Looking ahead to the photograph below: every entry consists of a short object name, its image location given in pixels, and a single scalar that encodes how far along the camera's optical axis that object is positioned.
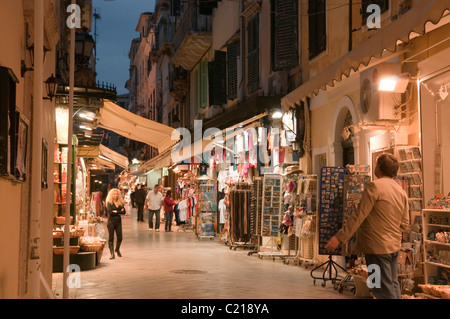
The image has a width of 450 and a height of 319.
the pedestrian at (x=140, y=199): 32.55
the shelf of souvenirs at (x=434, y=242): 8.32
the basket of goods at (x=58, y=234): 13.41
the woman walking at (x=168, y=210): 26.63
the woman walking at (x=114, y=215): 16.12
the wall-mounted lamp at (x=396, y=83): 9.88
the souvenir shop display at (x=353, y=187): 10.79
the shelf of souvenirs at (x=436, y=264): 8.36
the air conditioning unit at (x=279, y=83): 17.31
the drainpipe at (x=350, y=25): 13.09
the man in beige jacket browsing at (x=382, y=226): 6.62
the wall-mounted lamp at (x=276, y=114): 17.02
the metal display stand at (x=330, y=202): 11.43
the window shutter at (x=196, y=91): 31.45
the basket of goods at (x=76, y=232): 13.69
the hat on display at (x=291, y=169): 15.79
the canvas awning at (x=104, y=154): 21.36
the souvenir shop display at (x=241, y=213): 17.72
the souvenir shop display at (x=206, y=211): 22.70
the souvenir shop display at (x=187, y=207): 25.92
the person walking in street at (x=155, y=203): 26.62
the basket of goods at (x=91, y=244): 13.94
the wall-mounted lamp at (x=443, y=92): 8.98
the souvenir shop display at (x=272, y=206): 15.95
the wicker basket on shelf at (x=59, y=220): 13.84
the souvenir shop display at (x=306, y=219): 13.42
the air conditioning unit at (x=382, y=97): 10.14
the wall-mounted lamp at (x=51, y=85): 8.41
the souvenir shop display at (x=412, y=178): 9.48
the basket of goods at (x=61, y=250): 13.02
